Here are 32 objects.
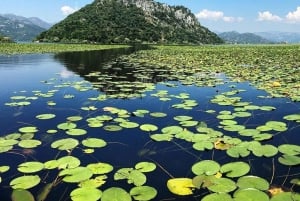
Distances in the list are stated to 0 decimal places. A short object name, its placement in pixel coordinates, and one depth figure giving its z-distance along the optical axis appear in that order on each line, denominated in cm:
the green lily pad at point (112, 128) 586
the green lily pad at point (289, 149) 454
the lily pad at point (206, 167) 390
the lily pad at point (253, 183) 350
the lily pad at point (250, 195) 317
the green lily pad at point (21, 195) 341
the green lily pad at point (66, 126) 591
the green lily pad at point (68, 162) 416
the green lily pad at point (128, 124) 602
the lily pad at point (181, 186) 353
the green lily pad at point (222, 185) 342
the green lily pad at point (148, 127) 577
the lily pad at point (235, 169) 382
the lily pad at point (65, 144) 489
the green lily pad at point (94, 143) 499
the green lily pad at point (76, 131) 557
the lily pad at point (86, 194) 329
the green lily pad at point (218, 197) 319
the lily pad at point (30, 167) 410
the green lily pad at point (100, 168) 405
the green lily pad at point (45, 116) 675
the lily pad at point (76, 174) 378
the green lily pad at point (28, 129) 572
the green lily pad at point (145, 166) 408
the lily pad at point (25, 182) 367
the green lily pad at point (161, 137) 528
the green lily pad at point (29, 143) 499
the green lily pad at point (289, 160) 421
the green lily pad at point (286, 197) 317
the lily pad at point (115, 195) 323
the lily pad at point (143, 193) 336
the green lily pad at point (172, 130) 555
